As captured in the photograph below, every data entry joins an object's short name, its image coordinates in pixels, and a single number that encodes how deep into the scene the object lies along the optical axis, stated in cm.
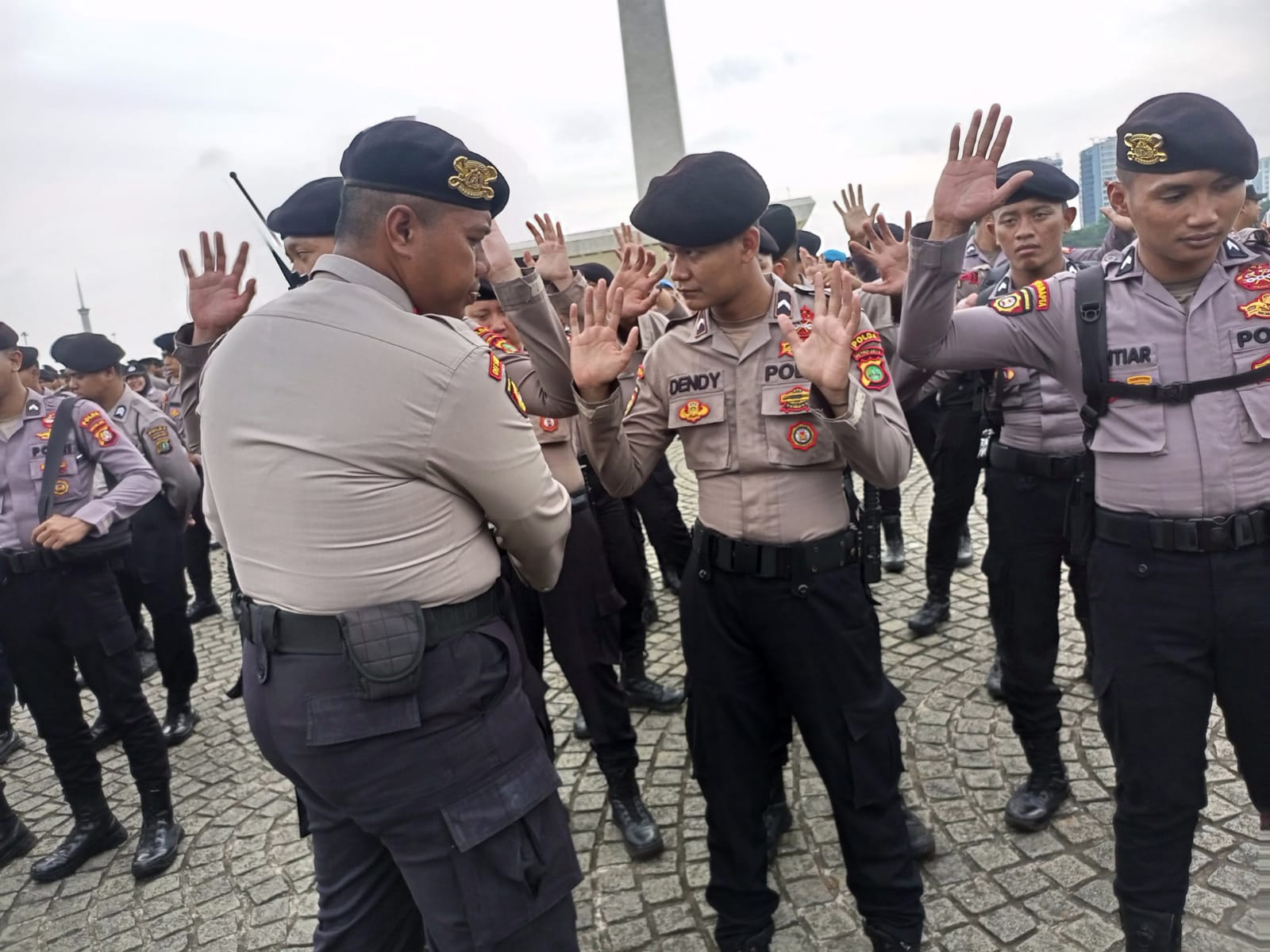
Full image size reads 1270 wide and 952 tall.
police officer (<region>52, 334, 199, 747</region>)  483
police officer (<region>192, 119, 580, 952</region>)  162
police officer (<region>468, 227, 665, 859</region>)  337
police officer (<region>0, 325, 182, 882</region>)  363
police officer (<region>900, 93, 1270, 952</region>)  210
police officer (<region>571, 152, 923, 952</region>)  234
